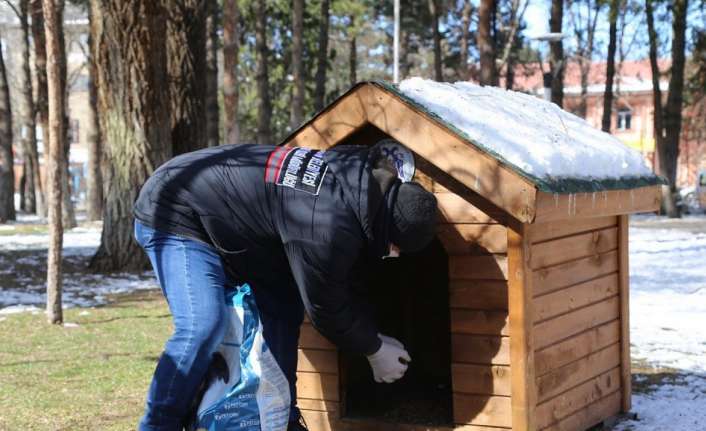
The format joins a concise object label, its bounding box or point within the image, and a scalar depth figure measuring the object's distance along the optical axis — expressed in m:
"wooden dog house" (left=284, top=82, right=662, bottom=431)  3.59
